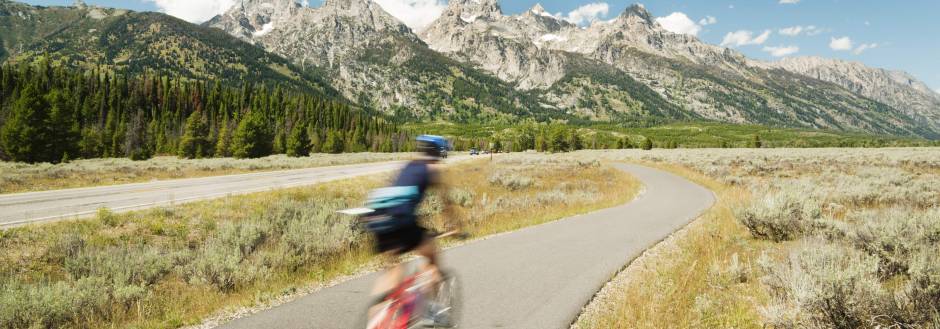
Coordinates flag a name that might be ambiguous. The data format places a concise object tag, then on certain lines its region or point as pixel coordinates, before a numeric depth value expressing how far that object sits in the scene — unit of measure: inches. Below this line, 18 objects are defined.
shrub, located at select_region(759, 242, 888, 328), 181.5
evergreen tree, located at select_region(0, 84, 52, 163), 1828.2
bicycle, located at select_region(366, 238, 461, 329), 184.7
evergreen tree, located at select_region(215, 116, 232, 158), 3046.3
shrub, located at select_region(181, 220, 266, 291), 292.2
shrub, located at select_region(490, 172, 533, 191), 1009.5
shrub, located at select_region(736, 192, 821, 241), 396.8
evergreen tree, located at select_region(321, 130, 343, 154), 4057.3
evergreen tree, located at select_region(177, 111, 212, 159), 2888.8
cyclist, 189.3
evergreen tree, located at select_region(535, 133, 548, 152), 5561.0
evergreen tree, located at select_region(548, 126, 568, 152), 5064.0
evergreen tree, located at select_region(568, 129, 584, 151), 5546.3
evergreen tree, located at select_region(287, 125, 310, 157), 3147.1
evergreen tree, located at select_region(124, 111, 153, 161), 2805.1
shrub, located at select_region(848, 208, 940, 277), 269.6
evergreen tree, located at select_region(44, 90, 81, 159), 1959.9
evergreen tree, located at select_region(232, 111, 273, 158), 2800.2
